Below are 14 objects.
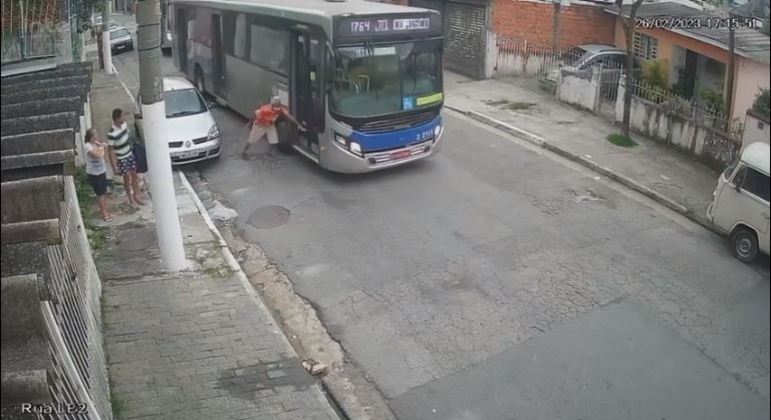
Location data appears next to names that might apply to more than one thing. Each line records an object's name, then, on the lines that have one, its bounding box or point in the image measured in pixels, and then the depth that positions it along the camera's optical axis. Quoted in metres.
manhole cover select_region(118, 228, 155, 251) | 11.13
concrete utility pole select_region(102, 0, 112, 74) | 23.50
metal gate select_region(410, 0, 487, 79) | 23.58
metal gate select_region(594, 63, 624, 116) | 18.30
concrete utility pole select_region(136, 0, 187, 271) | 9.64
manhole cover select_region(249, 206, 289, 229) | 12.19
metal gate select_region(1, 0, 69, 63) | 11.22
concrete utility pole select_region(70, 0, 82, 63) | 16.16
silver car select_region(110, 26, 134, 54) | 31.17
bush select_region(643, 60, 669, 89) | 16.98
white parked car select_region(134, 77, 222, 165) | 14.40
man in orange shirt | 14.77
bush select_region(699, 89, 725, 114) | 14.55
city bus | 12.83
